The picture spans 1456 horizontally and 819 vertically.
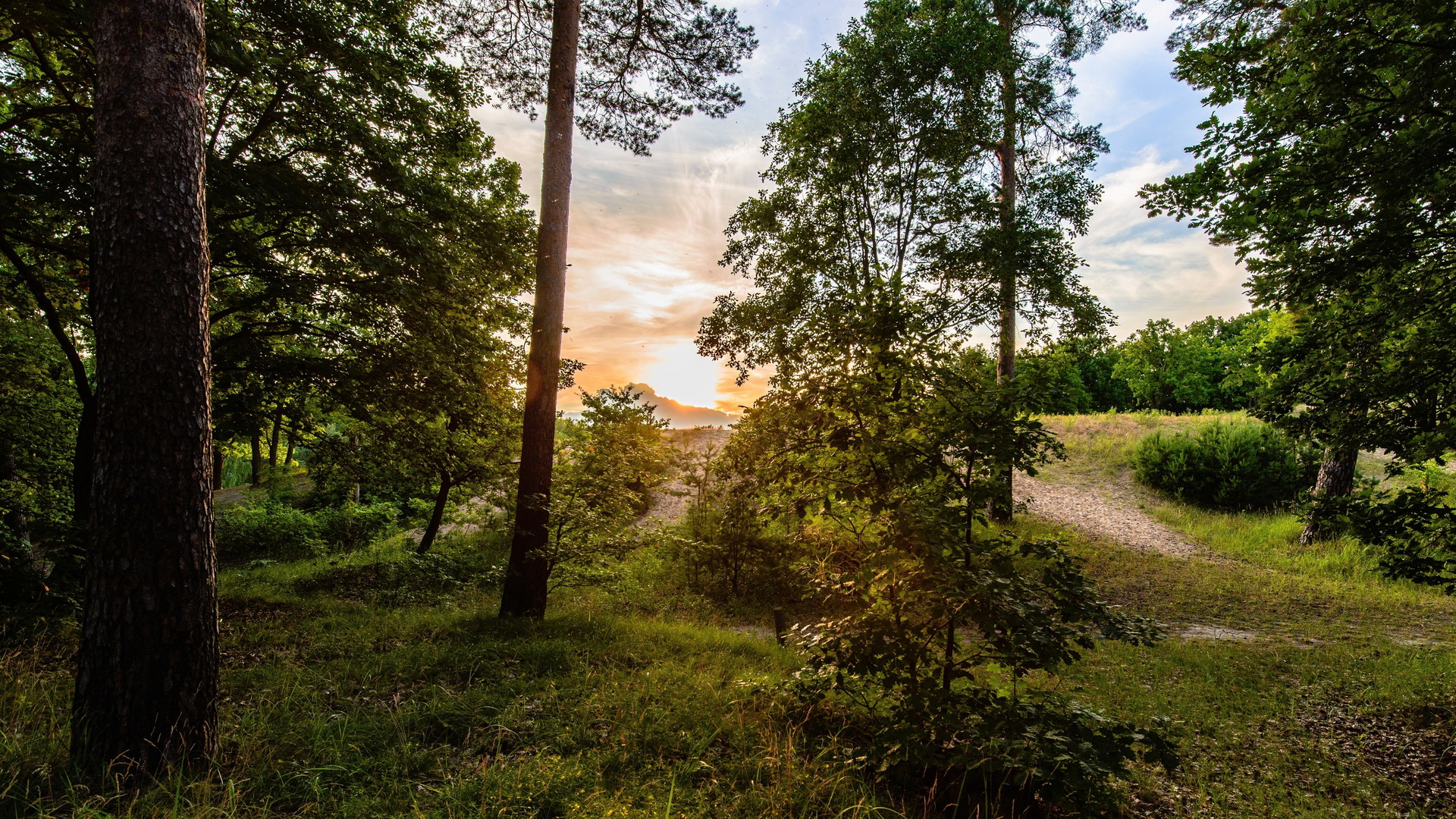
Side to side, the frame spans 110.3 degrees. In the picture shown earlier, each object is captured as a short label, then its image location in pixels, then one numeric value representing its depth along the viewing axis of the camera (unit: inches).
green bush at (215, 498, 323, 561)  524.7
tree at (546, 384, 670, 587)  285.0
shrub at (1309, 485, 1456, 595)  171.6
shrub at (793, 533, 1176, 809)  115.4
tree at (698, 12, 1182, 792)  124.3
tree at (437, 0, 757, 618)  259.6
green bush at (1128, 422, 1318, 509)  631.2
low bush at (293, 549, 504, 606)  353.7
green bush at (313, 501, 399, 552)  583.5
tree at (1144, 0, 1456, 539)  164.6
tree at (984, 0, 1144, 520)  442.6
